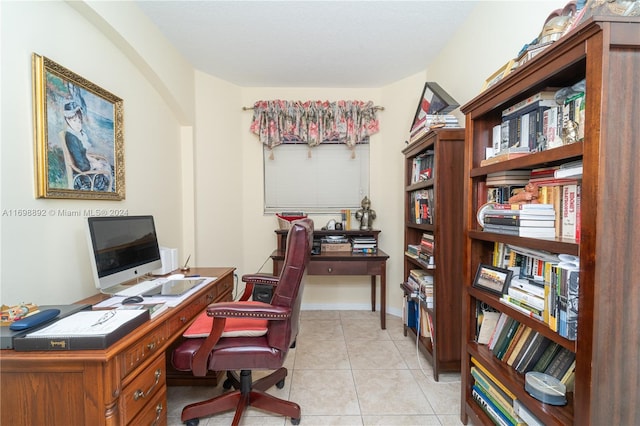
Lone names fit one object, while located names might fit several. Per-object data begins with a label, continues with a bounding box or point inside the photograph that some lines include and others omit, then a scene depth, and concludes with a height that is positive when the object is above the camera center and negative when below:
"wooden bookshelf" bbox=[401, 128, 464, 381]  1.77 -0.27
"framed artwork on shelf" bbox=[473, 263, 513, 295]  1.16 -0.35
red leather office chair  1.22 -0.64
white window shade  3.12 +0.34
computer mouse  1.27 -0.47
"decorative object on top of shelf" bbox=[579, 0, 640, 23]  0.76 +0.60
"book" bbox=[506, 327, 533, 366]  1.14 -0.62
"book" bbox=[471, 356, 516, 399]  1.13 -0.82
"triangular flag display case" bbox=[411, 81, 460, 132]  1.89 +0.79
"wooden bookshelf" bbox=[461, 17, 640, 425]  0.74 -0.06
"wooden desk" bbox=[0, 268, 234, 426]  0.86 -0.62
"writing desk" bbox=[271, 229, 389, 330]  2.64 -0.61
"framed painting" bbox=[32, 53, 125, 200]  1.22 +0.38
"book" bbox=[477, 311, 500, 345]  1.34 -0.63
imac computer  1.29 -0.24
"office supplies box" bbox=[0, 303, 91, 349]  0.88 -0.45
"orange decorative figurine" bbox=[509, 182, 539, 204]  1.08 +0.04
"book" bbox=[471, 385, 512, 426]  1.17 -0.98
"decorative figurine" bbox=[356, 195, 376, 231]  2.98 -0.11
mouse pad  1.43 -0.49
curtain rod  3.03 +1.14
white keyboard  1.44 -0.49
